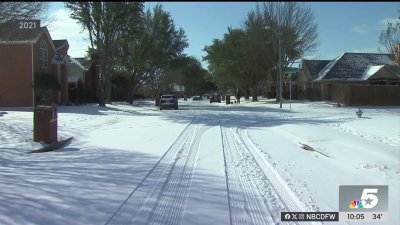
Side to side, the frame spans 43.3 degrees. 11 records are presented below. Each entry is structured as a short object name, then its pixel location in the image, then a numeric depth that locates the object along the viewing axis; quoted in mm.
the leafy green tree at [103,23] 39719
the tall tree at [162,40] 57906
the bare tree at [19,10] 20125
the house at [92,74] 61859
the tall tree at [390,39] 56688
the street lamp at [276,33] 46803
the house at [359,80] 45438
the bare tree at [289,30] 53125
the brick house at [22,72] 39969
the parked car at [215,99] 74031
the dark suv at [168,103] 44188
